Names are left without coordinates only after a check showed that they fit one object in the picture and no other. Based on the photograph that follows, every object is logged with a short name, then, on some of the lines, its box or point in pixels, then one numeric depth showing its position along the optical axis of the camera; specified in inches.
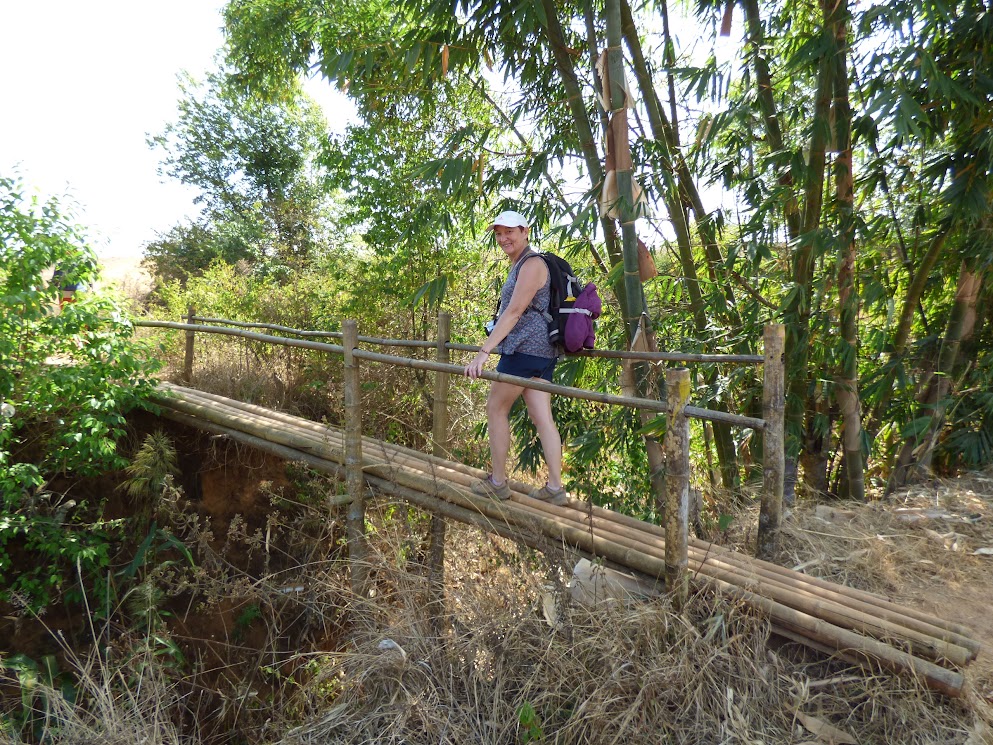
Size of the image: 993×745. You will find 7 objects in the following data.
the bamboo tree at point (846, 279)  145.8
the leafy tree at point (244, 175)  595.8
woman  115.3
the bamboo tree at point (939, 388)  180.4
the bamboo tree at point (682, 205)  173.6
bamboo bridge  88.7
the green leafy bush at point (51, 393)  168.7
